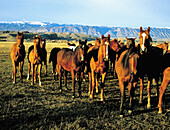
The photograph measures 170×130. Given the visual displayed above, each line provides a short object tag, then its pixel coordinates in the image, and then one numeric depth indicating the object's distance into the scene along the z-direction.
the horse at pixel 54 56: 12.37
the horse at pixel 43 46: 14.16
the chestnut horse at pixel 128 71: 6.21
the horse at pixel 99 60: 7.44
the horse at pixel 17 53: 10.65
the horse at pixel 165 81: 6.42
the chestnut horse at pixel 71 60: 8.50
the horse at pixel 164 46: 11.47
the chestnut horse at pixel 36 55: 10.55
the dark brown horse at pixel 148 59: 6.64
